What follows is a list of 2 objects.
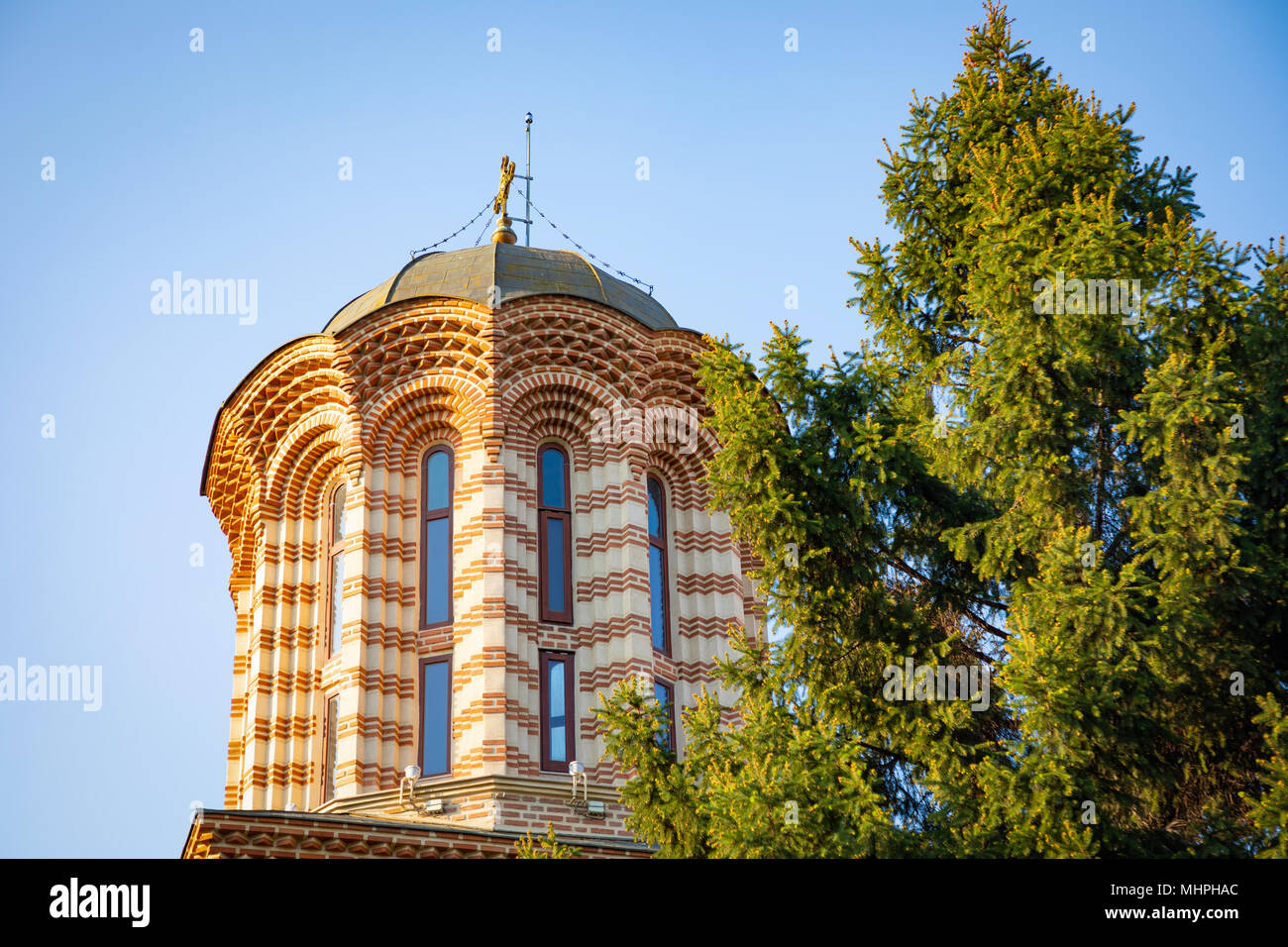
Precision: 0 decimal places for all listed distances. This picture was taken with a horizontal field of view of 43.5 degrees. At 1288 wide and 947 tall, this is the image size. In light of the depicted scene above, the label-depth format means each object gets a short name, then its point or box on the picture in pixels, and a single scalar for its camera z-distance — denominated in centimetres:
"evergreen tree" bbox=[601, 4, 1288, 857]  1245
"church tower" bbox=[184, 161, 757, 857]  2064
